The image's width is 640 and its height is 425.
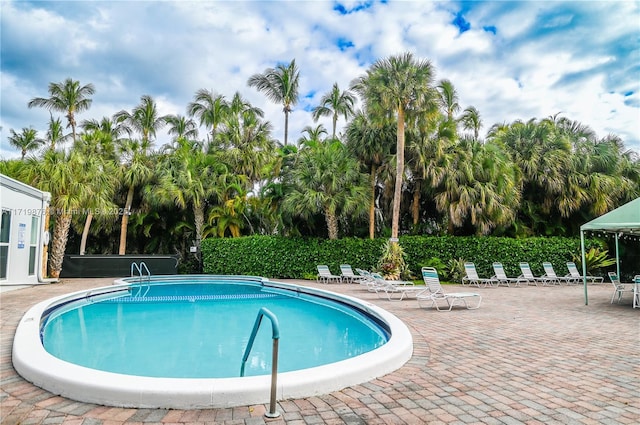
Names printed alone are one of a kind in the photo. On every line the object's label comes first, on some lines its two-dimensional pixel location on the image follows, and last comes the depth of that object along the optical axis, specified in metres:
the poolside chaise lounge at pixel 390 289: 12.21
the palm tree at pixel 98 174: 17.69
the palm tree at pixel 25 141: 36.25
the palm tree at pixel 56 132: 33.25
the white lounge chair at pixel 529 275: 17.98
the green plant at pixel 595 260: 19.00
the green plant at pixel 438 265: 18.48
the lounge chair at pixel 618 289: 11.30
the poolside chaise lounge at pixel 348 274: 18.61
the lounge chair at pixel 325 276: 18.75
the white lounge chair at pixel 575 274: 18.44
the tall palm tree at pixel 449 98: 20.70
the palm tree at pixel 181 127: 31.32
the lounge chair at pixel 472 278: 16.95
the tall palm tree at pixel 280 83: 30.47
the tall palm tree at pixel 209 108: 29.22
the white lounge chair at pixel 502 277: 17.58
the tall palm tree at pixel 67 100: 30.72
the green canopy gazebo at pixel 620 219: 10.13
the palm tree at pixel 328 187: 18.50
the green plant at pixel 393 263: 17.34
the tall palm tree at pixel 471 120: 21.96
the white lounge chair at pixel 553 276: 18.33
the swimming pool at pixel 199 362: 3.57
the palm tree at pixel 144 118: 29.11
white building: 12.94
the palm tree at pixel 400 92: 17.39
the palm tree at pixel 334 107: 31.72
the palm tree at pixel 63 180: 16.75
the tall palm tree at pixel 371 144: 19.66
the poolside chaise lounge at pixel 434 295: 10.12
